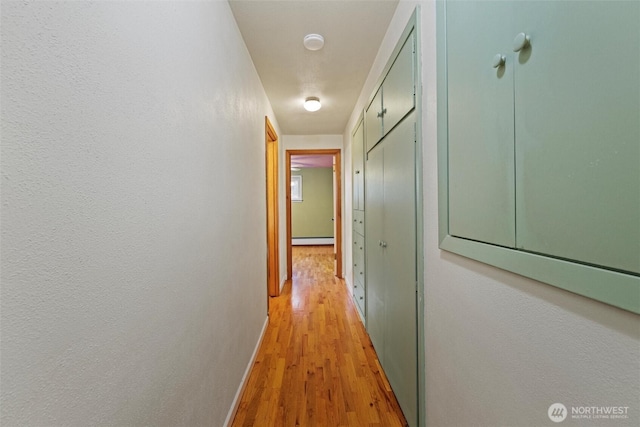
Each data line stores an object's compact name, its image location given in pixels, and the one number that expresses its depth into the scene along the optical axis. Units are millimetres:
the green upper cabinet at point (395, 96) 1311
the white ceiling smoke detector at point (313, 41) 1756
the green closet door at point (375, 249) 1923
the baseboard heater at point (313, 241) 8000
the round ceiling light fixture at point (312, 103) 2797
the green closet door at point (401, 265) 1336
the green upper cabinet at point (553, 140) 442
